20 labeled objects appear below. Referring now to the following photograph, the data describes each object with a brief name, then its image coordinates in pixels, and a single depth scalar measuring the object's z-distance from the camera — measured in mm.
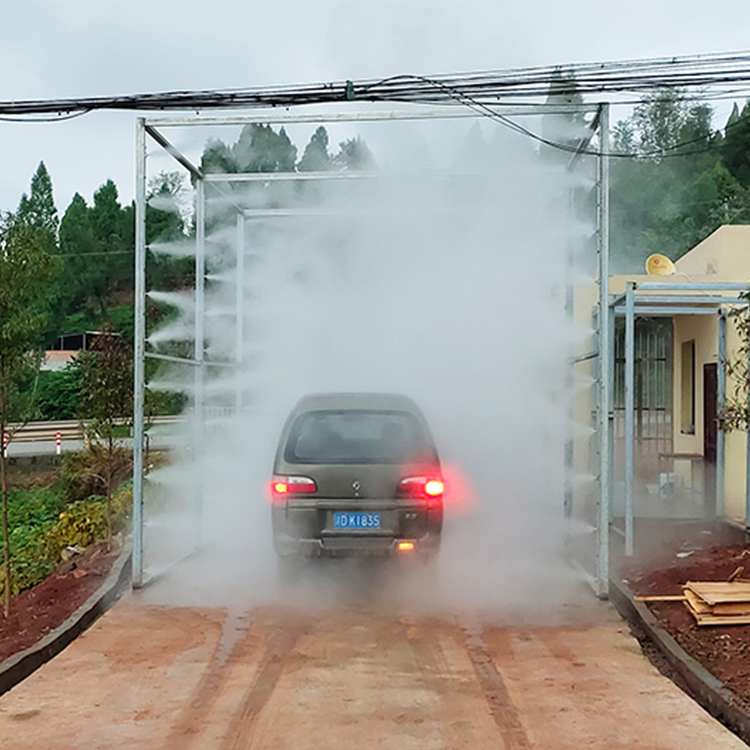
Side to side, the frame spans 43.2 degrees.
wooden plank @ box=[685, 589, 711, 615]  6970
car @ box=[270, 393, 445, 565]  7941
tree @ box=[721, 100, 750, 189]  34562
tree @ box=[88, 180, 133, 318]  42906
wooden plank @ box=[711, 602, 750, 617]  6879
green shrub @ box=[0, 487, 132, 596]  11656
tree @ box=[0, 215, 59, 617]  8438
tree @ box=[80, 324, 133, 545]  11711
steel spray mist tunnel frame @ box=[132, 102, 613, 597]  8094
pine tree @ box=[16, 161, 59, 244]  49384
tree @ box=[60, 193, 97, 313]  42375
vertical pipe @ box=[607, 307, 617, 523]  11366
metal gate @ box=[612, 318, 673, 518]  15641
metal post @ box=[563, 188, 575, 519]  9977
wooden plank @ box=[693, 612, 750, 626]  6766
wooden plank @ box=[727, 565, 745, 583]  7828
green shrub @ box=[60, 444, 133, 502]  12659
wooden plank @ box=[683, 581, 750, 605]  6910
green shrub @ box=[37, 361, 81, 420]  36906
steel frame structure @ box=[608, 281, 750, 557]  10055
